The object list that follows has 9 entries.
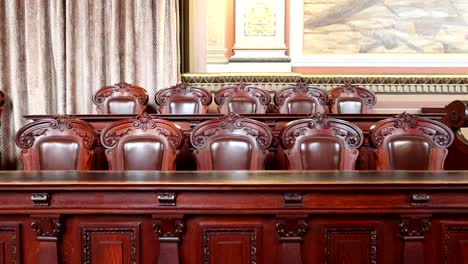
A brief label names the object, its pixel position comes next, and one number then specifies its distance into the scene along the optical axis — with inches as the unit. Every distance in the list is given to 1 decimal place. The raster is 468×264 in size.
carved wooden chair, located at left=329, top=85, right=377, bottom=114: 173.3
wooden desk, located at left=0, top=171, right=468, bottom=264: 66.4
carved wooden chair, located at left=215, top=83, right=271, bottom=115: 173.0
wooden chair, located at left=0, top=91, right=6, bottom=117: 179.5
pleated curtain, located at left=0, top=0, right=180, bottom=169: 190.1
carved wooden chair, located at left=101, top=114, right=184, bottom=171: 96.3
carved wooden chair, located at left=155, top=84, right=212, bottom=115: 172.1
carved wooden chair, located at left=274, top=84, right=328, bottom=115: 170.6
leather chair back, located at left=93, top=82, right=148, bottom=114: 171.3
